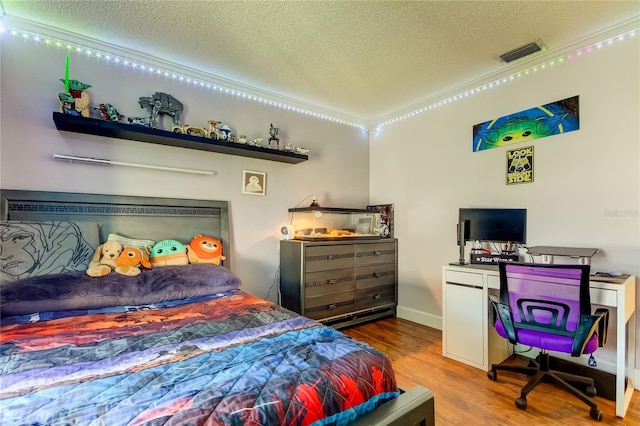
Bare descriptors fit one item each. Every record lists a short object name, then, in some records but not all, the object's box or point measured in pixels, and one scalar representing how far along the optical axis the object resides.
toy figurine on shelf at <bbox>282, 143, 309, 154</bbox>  3.18
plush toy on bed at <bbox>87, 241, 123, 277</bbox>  2.07
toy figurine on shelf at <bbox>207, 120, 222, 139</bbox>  2.77
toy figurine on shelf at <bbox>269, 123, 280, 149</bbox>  3.17
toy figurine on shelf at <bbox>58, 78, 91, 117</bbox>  2.14
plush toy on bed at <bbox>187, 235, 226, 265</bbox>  2.58
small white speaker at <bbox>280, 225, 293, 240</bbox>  3.24
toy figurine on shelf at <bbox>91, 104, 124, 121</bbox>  2.33
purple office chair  1.82
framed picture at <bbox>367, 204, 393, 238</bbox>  3.77
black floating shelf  2.15
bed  0.87
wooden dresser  2.97
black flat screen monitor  2.63
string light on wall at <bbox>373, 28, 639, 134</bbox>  2.22
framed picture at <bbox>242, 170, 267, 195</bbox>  3.09
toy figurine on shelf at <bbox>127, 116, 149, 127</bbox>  2.41
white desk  1.94
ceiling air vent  2.36
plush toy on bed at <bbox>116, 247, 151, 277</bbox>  2.06
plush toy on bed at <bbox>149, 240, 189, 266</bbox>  2.40
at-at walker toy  2.53
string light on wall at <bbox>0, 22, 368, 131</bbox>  2.21
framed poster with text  2.63
